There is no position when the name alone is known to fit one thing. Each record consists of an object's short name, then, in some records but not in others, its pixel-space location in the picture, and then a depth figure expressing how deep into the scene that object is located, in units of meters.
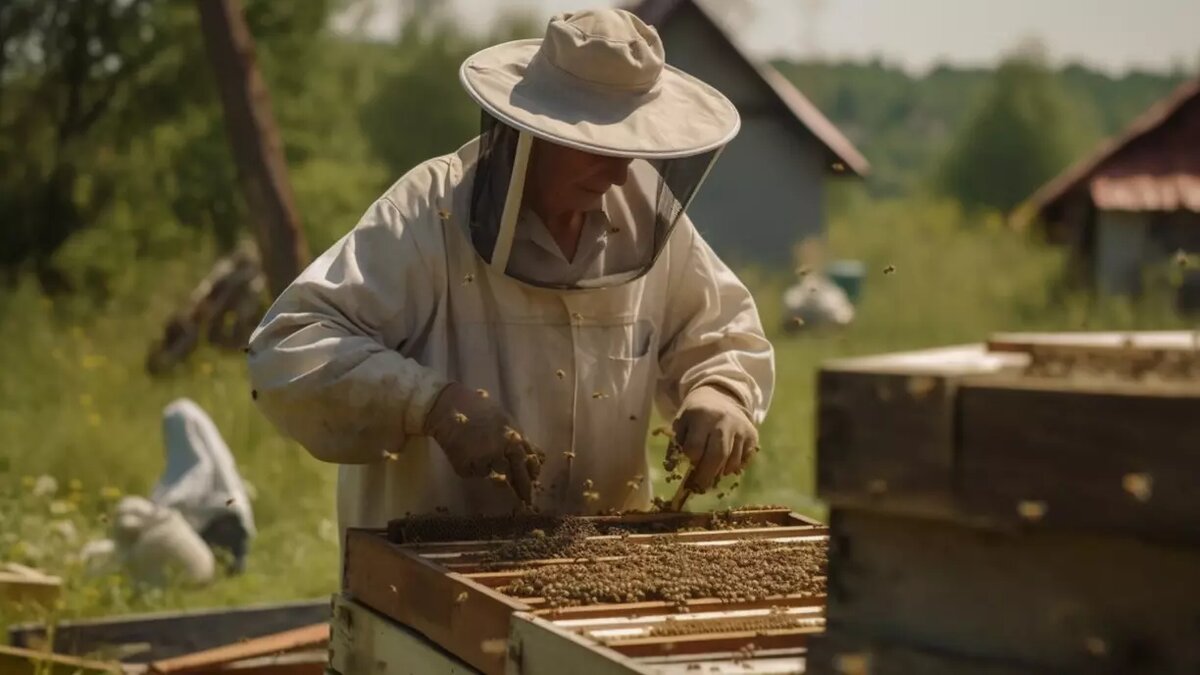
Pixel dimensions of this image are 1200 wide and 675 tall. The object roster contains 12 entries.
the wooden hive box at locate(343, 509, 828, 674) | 2.20
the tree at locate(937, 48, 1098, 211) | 60.25
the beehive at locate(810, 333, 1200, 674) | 1.58
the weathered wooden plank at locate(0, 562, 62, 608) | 5.19
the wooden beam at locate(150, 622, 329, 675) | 4.21
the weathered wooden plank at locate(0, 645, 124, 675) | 4.25
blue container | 29.45
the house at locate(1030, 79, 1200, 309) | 22.75
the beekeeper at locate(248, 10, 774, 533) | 3.24
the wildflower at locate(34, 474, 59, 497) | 7.04
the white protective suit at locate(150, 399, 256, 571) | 6.64
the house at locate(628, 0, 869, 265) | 28.34
